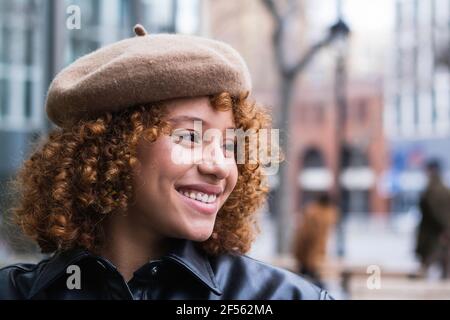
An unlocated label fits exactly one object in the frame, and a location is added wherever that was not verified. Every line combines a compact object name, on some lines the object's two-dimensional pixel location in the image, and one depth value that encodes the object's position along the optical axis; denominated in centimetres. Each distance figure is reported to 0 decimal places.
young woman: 145
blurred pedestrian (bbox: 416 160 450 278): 806
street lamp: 1051
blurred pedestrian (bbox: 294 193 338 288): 746
